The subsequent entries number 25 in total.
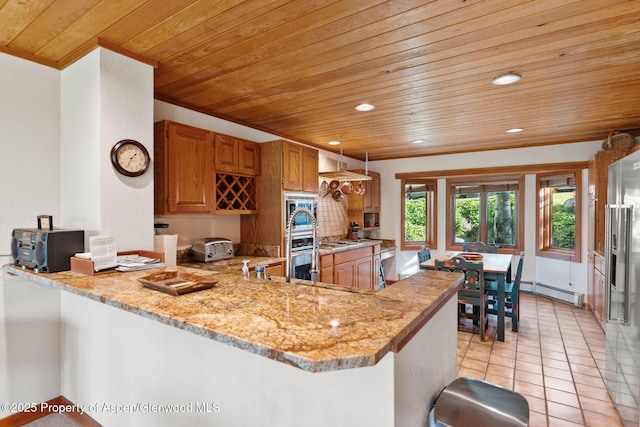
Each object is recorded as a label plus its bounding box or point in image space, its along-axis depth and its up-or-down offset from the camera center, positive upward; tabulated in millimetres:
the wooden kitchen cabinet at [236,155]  3051 +558
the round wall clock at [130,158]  1981 +338
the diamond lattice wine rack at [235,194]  3152 +170
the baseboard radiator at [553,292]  4598 -1261
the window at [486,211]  5411 -17
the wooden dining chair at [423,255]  4180 -595
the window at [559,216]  4820 -97
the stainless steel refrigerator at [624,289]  1829 -489
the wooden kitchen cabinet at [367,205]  5578 +92
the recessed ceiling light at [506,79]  2393 +992
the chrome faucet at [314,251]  1859 -245
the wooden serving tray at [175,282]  1341 -321
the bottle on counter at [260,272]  1914 -366
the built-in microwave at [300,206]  3518 +54
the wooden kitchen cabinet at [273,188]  3420 +241
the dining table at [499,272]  3375 -660
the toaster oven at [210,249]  2973 -365
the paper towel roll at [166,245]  2273 -248
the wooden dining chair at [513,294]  3658 -964
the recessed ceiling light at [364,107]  3088 +1005
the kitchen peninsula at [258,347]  917 -583
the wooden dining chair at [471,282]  3379 -769
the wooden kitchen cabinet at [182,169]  2594 +349
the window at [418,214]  5949 -71
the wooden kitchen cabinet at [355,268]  4281 -820
